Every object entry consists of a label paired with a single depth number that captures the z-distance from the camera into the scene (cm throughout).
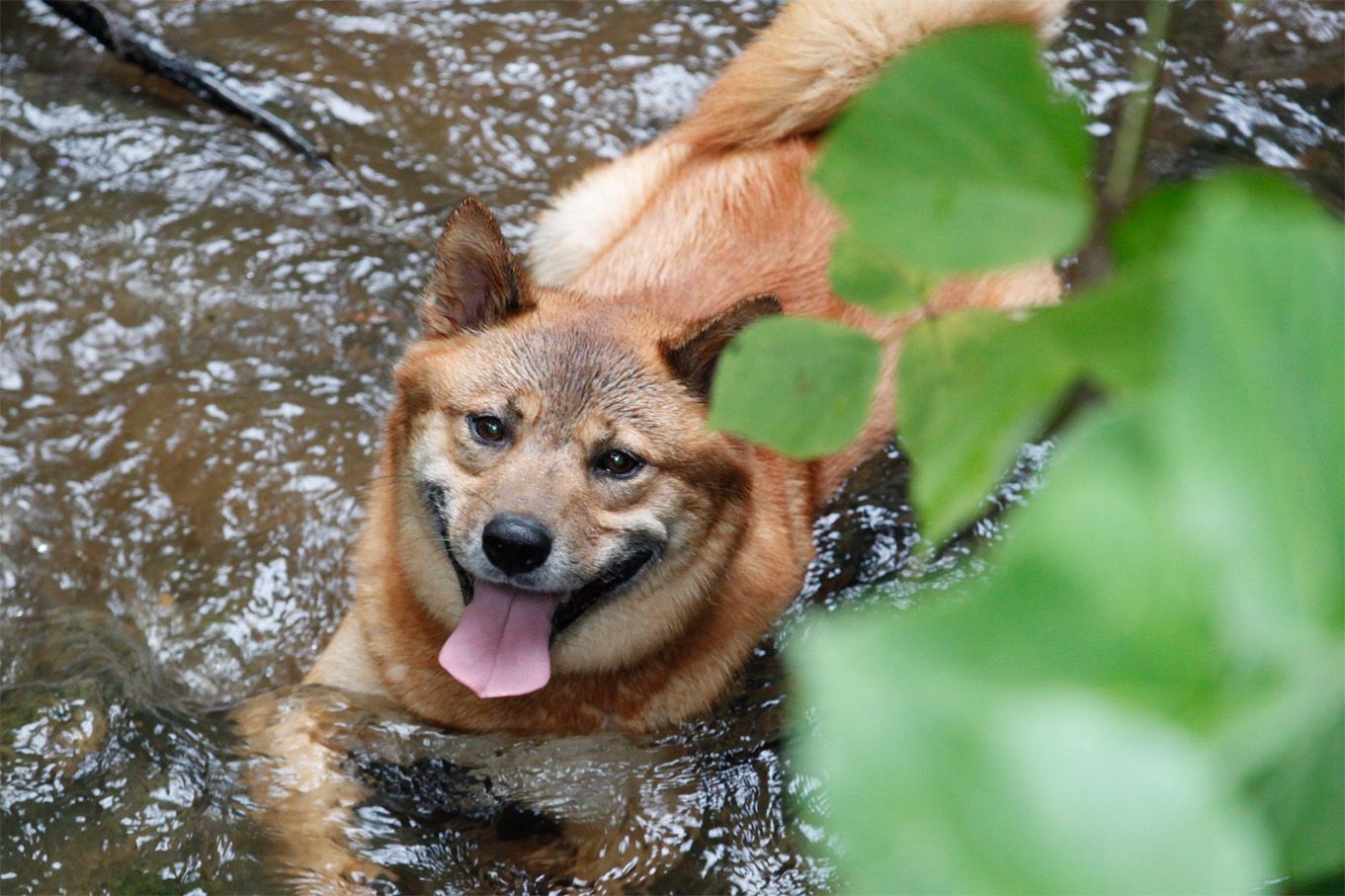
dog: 376
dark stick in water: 411
